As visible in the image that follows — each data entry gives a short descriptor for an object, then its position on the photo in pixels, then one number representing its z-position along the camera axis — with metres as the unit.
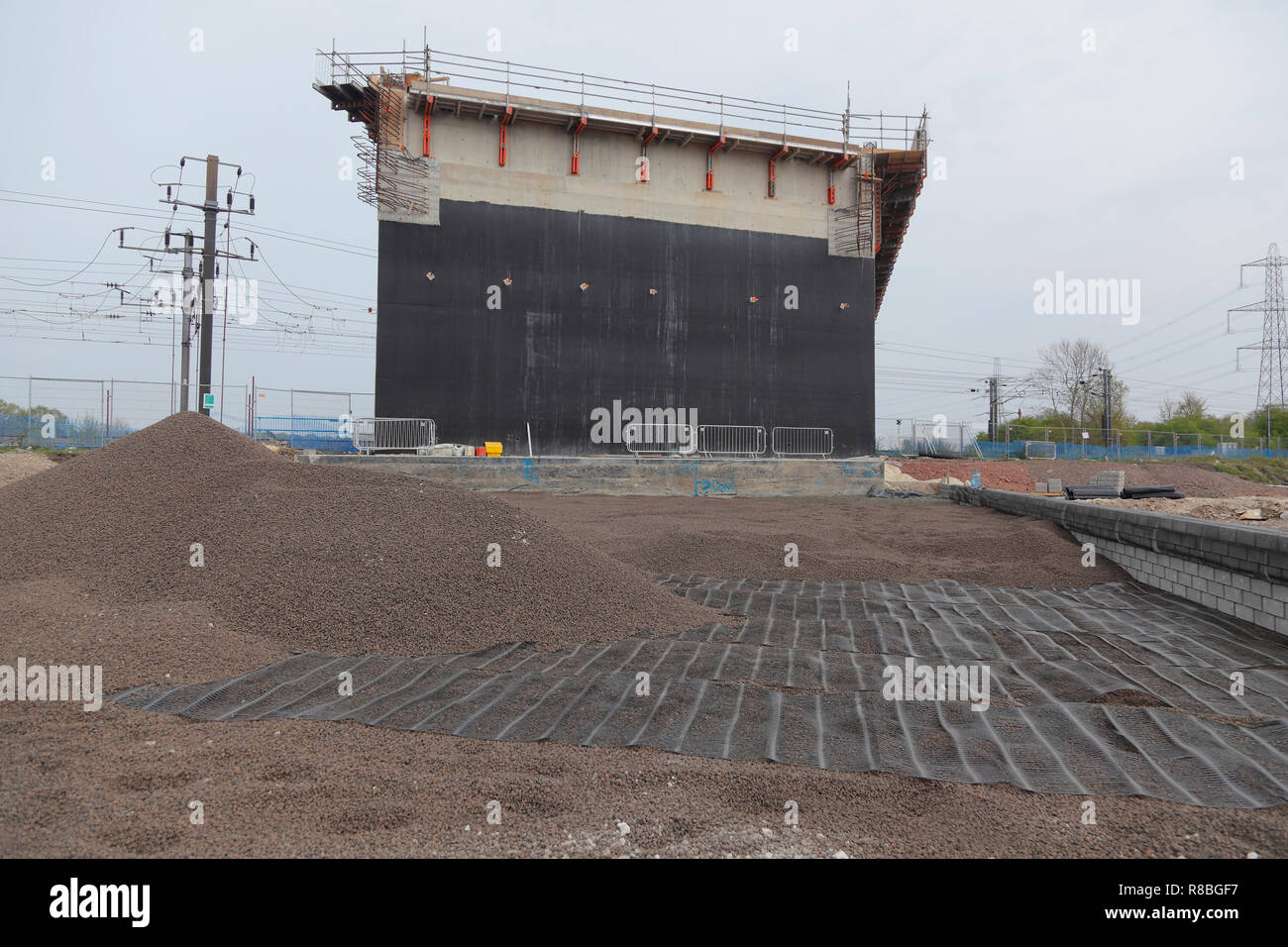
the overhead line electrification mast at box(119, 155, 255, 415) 18.69
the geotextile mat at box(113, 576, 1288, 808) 3.26
